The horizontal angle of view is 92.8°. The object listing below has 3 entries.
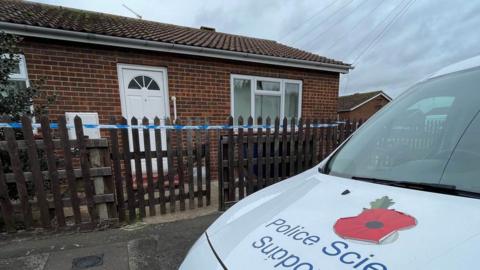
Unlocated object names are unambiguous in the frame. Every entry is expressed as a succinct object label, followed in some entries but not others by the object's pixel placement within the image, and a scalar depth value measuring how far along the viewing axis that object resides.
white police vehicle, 0.79
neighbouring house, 28.32
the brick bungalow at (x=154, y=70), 4.61
